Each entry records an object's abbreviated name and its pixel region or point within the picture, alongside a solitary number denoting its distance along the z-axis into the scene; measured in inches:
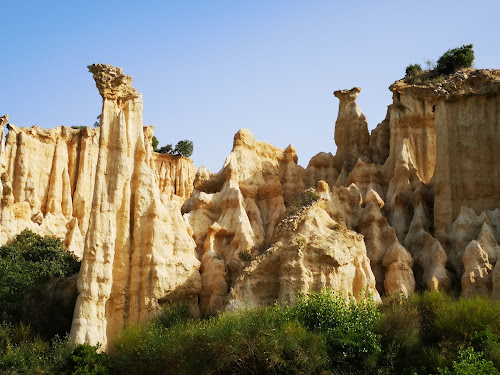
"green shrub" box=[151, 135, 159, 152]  2972.4
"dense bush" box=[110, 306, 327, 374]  1062.4
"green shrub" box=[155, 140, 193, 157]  2908.5
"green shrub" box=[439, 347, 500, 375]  983.6
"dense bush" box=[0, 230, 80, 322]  1354.6
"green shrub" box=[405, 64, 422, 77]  1772.9
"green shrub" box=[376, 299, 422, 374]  1096.8
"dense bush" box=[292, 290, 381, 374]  1082.1
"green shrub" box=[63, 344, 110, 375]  1082.7
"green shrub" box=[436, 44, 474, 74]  1790.1
